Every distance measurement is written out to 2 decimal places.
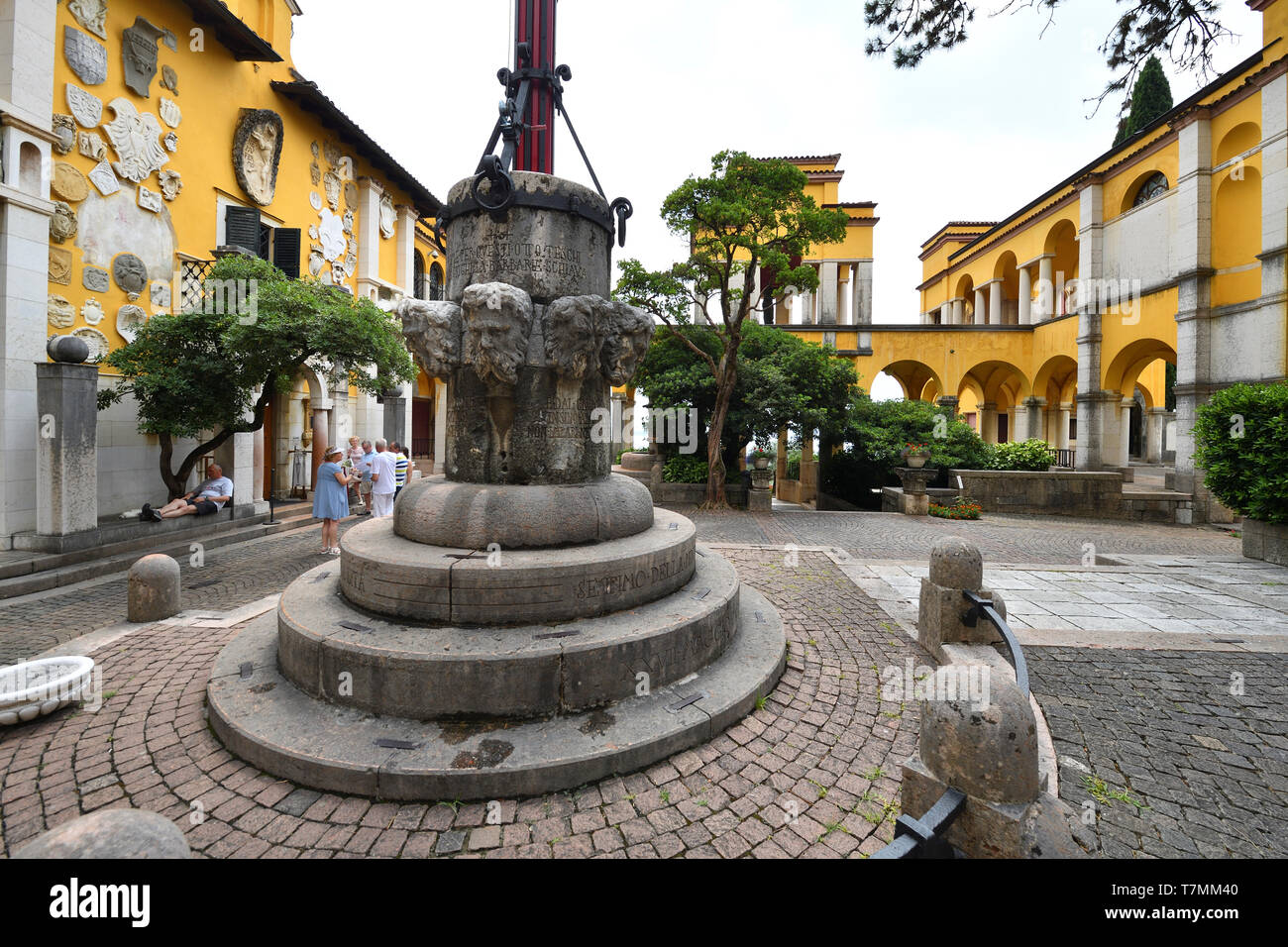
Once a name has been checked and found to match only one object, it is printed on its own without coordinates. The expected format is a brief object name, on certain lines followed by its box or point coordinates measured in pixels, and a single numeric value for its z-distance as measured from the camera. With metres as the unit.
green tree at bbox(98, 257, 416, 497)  8.37
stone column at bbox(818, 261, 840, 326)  25.95
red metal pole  5.30
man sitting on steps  9.05
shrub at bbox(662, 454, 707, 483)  16.89
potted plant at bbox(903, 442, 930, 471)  15.05
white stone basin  3.38
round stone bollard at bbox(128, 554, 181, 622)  5.36
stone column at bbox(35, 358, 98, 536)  7.38
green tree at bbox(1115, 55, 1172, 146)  24.55
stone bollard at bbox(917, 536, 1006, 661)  4.58
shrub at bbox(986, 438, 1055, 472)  17.47
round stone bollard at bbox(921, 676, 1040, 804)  2.06
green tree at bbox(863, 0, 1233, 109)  4.16
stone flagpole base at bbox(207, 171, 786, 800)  3.00
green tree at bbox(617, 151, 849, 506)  12.76
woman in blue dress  8.40
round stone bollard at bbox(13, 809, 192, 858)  1.31
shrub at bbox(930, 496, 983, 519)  14.41
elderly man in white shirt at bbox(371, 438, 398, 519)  9.62
